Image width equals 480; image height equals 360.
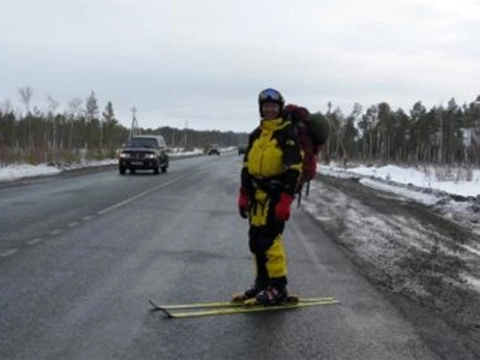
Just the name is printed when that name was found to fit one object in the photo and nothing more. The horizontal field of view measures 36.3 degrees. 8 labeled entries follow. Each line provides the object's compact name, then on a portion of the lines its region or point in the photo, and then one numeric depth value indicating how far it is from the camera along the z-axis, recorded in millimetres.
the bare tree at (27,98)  87125
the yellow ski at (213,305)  6477
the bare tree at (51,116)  100238
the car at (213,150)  114000
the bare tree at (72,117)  96338
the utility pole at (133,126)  94925
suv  36156
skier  6562
